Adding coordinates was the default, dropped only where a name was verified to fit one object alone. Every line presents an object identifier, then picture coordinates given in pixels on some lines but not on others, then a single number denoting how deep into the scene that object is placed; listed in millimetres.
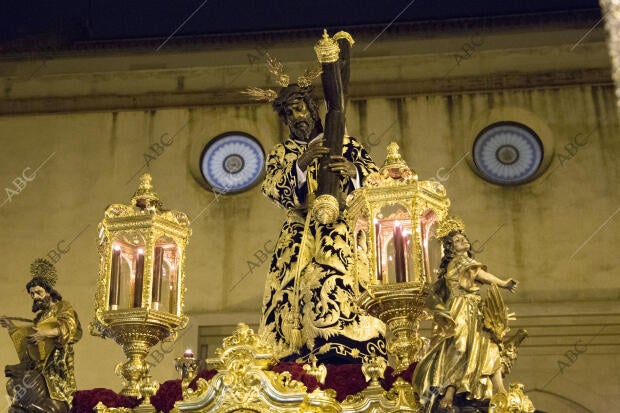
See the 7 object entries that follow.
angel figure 10156
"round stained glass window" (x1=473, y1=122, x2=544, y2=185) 25453
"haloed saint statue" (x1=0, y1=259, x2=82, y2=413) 11711
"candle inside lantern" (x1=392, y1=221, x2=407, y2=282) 11375
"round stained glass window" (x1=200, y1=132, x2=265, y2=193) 25922
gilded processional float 10422
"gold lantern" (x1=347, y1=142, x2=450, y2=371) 11211
